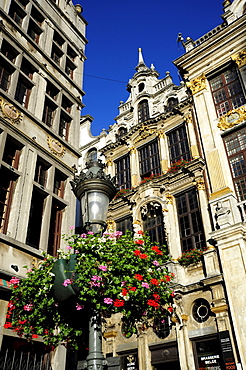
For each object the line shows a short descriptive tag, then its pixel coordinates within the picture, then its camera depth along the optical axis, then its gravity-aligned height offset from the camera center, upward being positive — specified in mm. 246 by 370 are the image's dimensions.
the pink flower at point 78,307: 6688 +1769
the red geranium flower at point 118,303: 6730 +1840
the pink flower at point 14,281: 8871 +2944
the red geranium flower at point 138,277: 7282 +2422
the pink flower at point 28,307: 7895 +2123
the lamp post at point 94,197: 6738 +3696
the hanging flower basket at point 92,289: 6723 +2238
